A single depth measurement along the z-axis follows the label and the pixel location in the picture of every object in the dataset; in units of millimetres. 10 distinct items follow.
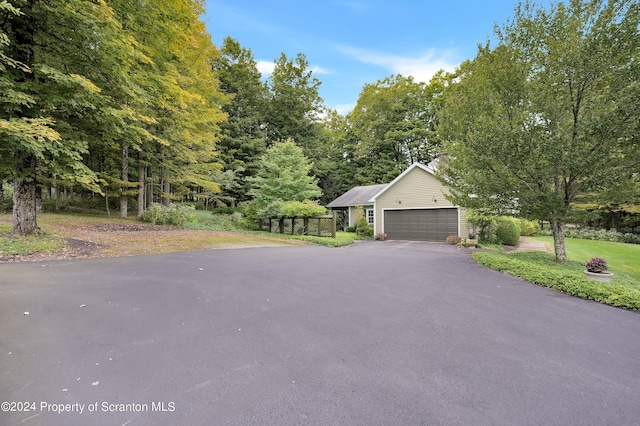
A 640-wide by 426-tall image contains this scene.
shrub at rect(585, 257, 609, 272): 5930
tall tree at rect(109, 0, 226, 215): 9006
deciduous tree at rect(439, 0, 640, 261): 6672
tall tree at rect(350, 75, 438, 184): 29484
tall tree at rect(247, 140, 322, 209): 17453
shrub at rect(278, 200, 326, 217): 14930
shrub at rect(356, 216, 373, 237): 18328
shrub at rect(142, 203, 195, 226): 14172
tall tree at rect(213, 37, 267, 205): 24438
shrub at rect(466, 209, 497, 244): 14133
